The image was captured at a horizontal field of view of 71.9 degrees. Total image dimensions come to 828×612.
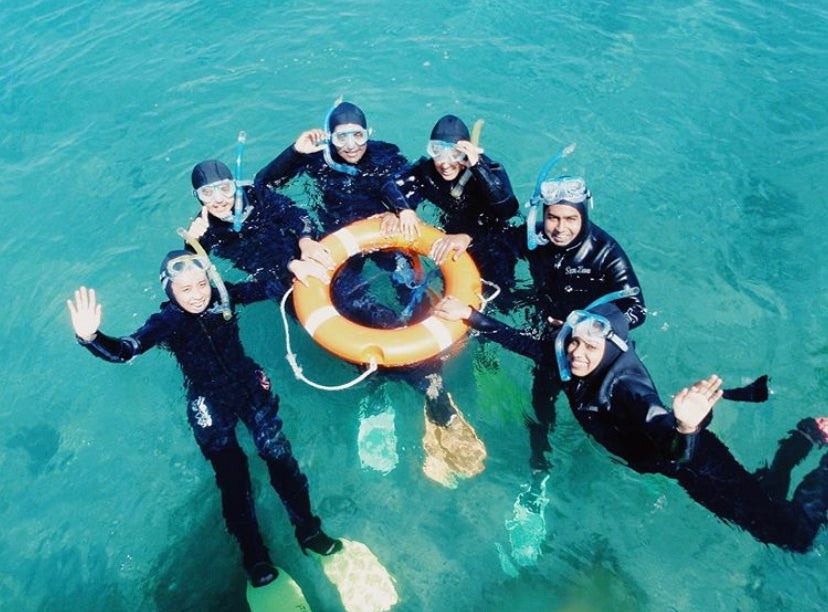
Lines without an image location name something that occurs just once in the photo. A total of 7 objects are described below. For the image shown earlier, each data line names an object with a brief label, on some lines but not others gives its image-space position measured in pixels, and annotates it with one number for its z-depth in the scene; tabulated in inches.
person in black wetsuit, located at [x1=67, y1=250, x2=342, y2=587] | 136.7
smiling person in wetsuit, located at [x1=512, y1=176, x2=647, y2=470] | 134.3
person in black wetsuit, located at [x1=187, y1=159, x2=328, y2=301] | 160.2
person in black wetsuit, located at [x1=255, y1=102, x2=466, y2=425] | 158.7
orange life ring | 140.8
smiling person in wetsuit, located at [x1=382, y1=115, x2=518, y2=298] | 158.1
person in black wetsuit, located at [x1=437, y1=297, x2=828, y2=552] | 100.7
